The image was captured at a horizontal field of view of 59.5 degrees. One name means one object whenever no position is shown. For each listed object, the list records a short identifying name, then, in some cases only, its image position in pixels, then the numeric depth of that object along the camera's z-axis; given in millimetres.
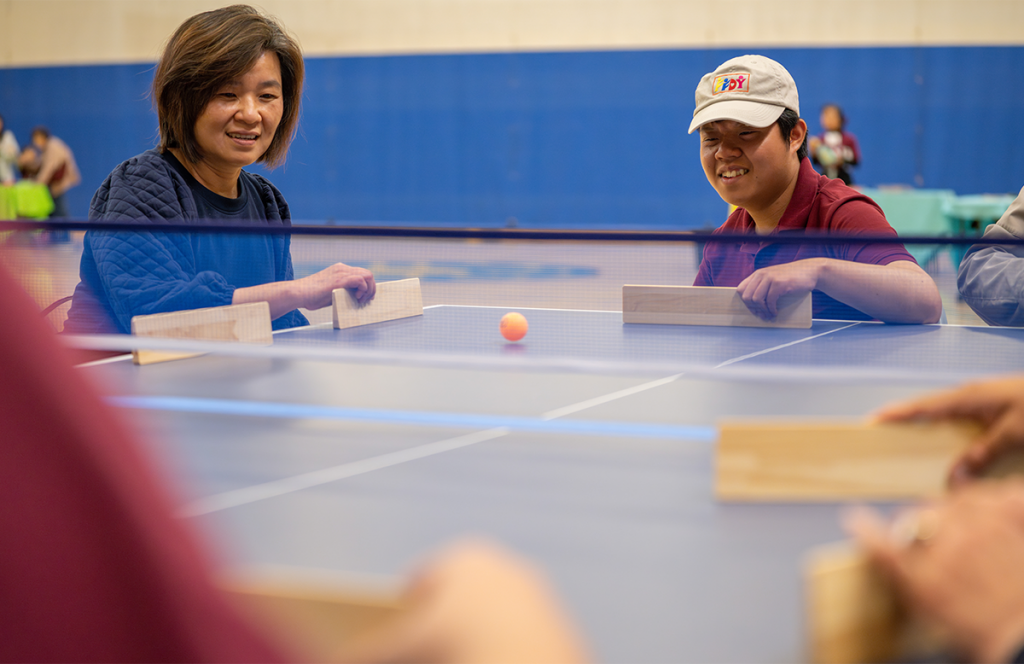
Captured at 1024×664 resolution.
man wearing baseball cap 2258
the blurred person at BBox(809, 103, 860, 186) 8625
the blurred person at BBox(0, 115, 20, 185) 10828
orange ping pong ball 2182
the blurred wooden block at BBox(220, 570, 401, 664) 603
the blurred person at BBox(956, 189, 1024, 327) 2225
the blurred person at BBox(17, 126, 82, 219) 10758
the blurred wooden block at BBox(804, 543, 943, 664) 600
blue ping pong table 755
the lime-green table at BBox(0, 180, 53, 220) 9241
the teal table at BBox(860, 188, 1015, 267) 7344
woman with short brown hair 2291
